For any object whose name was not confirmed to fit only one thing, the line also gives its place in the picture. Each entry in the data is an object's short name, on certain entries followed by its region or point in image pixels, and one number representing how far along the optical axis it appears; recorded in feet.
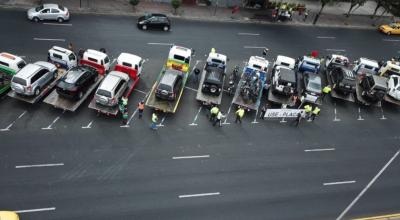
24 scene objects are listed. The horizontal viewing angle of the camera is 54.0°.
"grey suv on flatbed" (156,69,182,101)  94.27
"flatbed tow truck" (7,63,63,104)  88.58
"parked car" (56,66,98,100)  88.55
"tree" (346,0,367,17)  153.99
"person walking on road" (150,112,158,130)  88.43
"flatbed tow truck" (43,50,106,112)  88.26
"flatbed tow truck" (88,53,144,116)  102.83
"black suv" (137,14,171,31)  128.67
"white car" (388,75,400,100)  112.37
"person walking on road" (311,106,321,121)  100.98
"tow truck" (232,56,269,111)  100.68
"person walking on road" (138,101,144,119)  91.30
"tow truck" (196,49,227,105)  99.86
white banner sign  99.25
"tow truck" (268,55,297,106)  104.27
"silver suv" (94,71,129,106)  88.94
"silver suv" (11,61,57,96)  86.89
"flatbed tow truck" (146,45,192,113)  96.45
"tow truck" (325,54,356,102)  111.65
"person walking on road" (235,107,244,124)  94.30
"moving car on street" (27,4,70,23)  121.80
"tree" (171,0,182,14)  141.18
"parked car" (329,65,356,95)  110.32
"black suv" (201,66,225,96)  99.96
